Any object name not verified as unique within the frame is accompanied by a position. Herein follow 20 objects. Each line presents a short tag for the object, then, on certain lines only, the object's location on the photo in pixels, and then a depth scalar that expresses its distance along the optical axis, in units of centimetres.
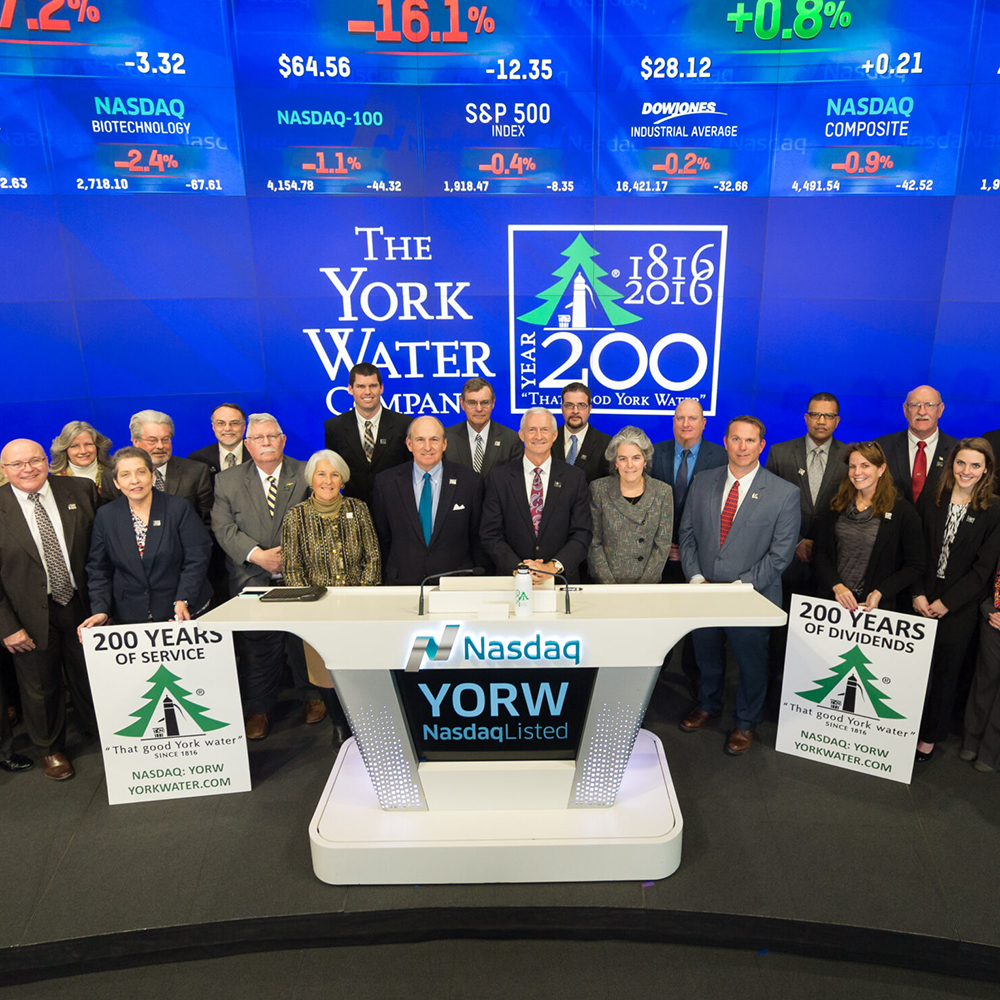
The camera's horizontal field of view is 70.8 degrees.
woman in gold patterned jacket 326
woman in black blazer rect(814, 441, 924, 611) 326
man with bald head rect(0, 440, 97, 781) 325
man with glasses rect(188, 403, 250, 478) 404
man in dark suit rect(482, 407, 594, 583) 345
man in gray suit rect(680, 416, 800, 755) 337
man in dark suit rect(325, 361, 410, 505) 423
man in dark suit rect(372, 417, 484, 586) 351
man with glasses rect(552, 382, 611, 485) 423
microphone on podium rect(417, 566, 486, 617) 360
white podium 252
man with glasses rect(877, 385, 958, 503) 400
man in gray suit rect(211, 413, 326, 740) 350
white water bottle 251
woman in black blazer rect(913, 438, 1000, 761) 324
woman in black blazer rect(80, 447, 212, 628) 323
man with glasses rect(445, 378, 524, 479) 429
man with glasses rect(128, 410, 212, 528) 374
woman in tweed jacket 342
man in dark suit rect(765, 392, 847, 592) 396
